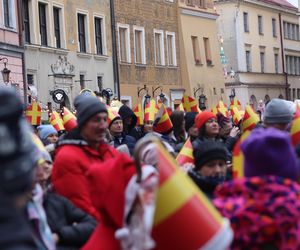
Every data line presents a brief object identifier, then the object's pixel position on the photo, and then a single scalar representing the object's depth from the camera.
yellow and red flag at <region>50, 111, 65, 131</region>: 15.11
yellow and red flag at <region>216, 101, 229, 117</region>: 17.44
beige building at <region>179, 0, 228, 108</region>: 47.28
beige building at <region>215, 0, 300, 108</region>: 61.69
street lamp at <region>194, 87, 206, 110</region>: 42.48
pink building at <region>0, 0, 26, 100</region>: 30.38
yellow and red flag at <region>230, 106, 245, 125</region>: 17.49
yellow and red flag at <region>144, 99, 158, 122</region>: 13.97
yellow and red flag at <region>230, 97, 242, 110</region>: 20.27
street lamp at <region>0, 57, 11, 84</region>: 24.80
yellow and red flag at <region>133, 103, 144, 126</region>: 16.00
